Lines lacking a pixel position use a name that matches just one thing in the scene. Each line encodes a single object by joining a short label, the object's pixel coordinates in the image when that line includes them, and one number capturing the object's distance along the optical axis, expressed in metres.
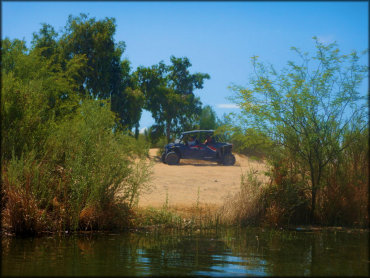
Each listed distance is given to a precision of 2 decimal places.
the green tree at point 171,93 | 30.66
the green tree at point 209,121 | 34.20
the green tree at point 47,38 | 24.42
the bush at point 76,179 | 9.31
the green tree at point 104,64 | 26.34
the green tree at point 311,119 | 11.12
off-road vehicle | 23.69
